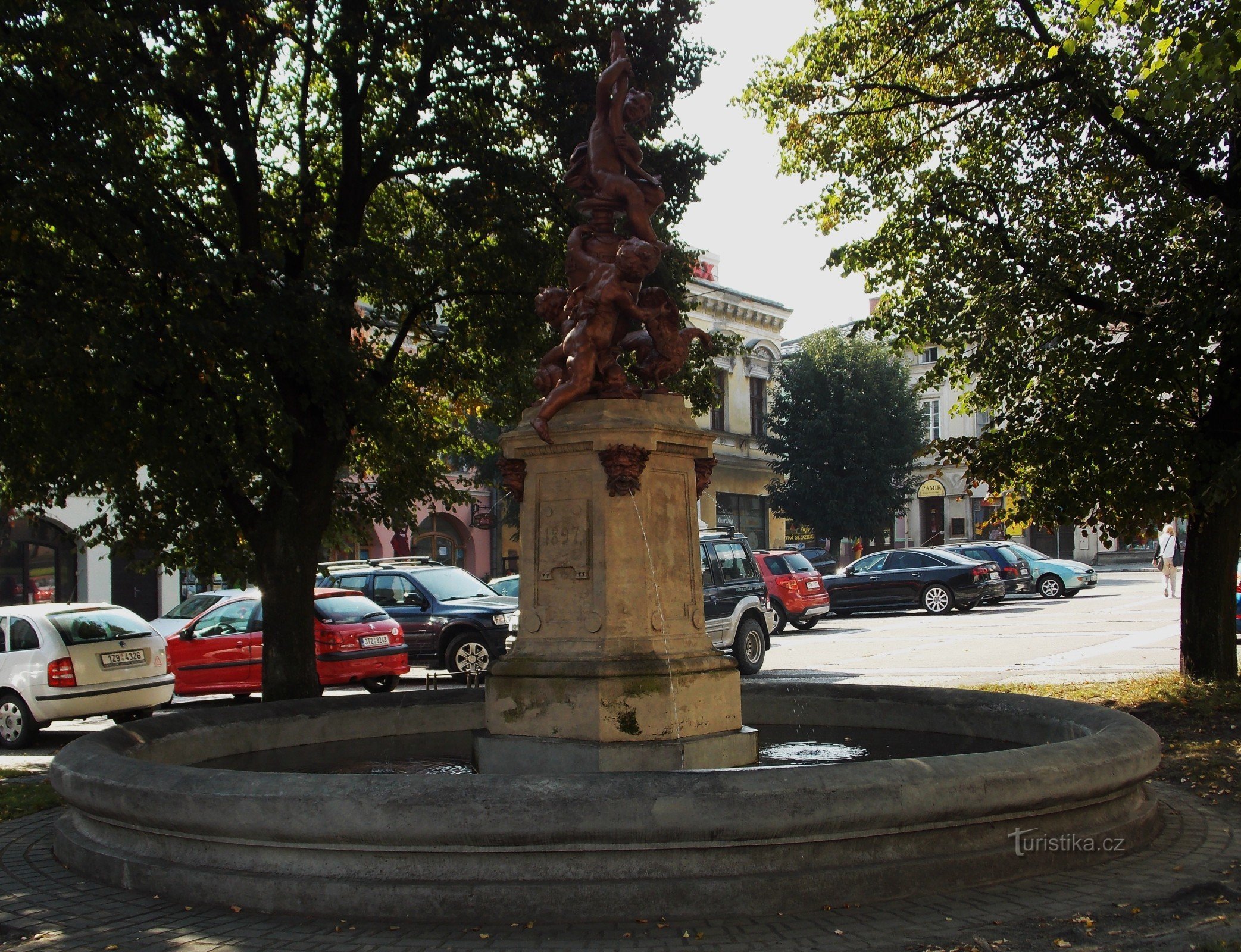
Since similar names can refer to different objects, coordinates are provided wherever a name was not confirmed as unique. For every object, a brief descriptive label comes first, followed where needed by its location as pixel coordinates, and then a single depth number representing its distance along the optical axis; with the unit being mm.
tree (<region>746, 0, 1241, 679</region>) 11328
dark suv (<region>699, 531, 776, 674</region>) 18125
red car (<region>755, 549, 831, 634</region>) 25188
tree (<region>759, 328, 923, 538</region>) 48719
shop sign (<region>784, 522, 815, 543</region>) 53734
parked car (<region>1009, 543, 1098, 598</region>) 33375
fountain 4996
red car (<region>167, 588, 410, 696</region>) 16719
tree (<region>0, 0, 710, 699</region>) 9852
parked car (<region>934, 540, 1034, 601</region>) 31172
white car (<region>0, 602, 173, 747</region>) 13492
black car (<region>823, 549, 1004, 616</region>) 29312
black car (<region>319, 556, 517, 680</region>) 18344
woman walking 28288
